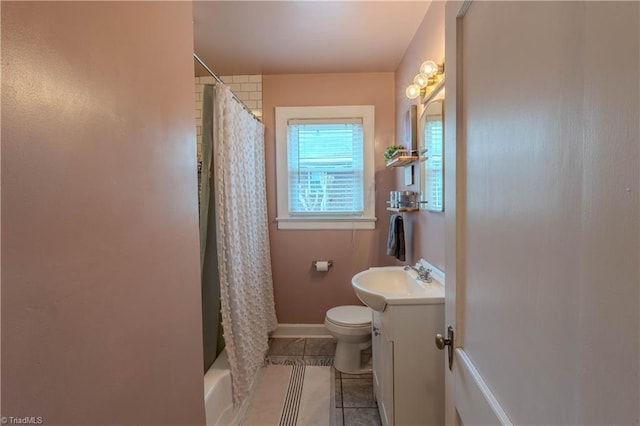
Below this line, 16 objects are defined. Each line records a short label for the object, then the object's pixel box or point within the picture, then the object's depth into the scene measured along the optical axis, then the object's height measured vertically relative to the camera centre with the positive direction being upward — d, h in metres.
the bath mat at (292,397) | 1.91 -1.32
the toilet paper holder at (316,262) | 2.93 -0.56
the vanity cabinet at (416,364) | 1.48 -0.77
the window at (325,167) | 2.87 +0.35
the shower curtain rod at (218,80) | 1.73 +0.77
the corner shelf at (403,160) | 2.08 +0.31
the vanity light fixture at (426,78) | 1.73 +0.74
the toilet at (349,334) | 2.25 -0.95
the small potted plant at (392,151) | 2.21 +0.39
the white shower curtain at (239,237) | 1.87 -0.21
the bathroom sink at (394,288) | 1.48 -0.47
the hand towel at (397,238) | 2.41 -0.27
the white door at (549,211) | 0.37 -0.01
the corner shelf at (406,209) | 2.19 -0.04
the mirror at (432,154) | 1.70 +0.30
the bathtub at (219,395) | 1.62 -1.05
